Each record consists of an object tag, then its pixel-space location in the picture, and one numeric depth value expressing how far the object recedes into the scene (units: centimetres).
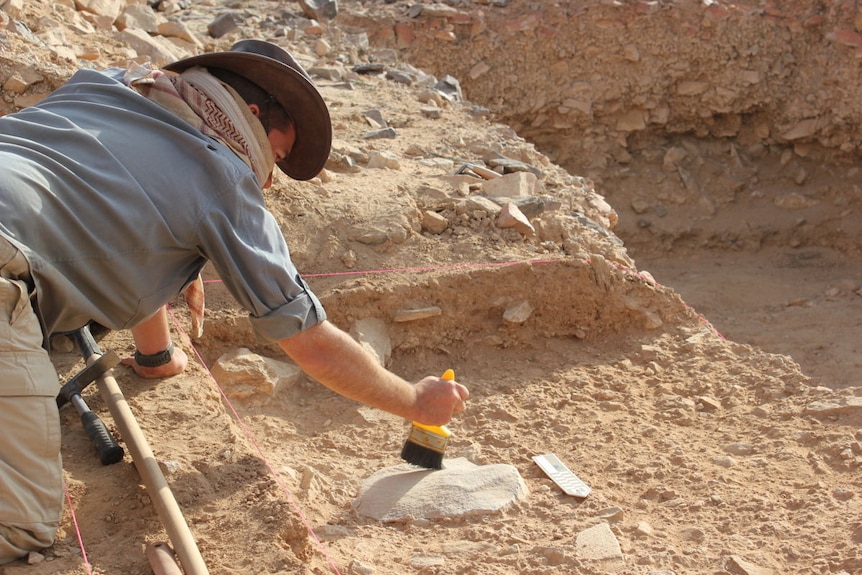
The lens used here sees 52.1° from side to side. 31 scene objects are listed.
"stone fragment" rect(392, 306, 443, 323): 382
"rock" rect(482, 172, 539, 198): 461
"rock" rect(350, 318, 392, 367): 371
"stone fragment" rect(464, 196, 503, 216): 430
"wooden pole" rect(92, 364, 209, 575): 218
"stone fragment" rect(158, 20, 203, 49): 576
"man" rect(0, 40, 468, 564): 214
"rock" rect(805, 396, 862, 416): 337
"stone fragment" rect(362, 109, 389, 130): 542
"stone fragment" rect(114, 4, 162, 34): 557
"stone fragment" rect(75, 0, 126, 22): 539
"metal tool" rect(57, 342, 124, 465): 260
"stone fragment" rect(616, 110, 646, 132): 807
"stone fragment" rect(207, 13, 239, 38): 657
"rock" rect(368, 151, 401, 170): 475
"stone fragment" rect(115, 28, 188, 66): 510
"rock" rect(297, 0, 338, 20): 739
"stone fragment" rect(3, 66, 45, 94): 411
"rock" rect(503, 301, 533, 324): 393
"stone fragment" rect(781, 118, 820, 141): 779
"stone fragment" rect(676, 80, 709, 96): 793
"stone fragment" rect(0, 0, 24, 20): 461
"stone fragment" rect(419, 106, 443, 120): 594
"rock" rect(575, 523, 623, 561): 261
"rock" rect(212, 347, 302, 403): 347
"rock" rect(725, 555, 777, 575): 255
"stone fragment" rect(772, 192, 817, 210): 773
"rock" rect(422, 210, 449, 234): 418
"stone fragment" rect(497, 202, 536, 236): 421
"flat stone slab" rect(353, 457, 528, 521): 280
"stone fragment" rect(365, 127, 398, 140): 520
